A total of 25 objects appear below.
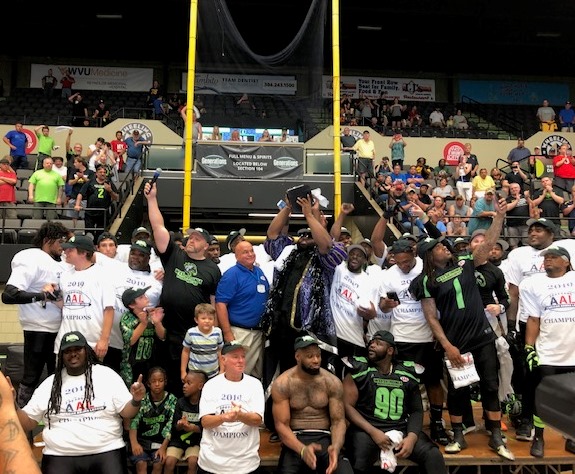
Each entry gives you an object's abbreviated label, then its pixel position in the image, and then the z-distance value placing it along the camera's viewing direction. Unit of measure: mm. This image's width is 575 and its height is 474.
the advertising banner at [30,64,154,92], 23297
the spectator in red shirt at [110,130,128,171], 14450
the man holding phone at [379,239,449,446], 5277
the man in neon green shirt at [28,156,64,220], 11062
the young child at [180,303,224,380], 4895
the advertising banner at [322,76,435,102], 23875
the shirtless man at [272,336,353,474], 4586
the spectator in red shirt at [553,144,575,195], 14100
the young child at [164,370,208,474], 4676
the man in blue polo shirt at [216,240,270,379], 5258
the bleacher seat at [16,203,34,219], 11676
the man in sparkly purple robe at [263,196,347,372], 5125
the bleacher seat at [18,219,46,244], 10344
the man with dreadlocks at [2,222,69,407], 5031
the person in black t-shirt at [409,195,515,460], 5094
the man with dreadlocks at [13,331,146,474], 4281
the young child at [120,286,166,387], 4953
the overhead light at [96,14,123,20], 22156
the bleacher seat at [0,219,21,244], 10266
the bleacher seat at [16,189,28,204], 12838
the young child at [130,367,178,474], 4676
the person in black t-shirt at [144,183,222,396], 5164
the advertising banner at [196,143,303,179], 13836
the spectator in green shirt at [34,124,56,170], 14195
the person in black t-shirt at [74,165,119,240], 10633
